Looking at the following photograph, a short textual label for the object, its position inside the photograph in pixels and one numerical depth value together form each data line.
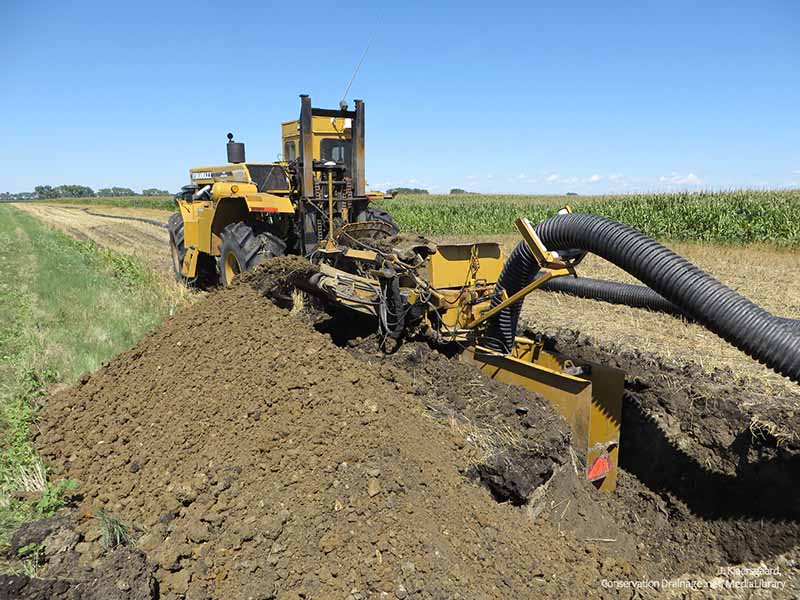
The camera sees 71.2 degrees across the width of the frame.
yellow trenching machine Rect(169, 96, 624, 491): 4.47
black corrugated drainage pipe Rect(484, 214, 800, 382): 3.11
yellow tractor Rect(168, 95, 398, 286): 7.19
